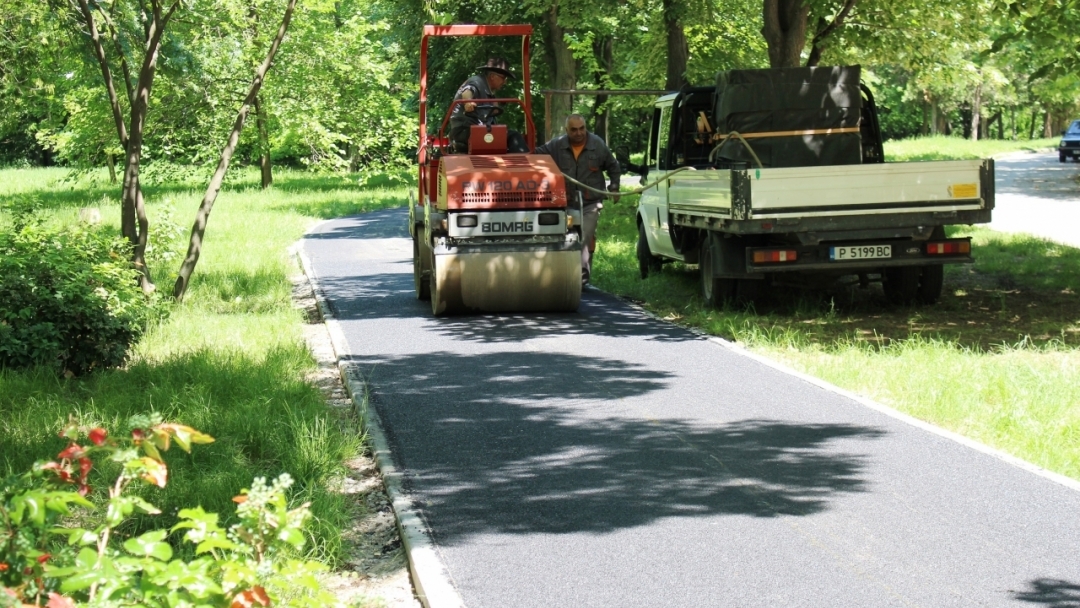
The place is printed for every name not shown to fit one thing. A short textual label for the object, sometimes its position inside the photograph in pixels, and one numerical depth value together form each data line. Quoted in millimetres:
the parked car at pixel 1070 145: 49062
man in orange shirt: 15391
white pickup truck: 12258
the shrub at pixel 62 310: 9703
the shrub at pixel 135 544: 3004
